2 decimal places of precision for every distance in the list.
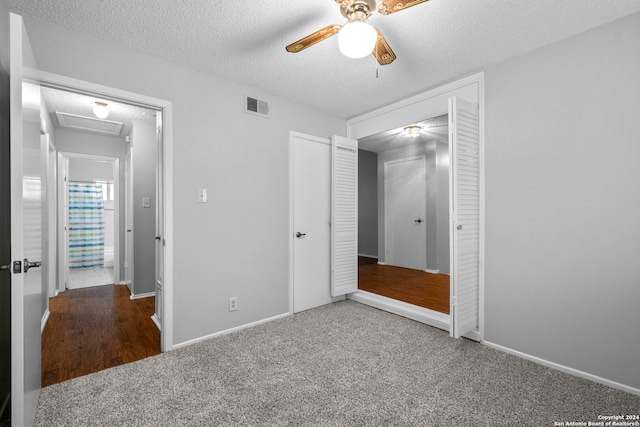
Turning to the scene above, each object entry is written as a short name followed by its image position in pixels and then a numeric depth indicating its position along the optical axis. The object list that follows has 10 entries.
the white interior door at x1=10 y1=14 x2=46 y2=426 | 1.21
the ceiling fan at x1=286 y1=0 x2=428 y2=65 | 1.38
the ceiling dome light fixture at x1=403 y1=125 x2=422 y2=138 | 4.51
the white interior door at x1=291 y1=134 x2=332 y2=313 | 3.22
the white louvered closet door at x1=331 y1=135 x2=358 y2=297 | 3.46
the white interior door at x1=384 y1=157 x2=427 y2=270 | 5.46
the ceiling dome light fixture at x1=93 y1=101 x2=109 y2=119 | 3.12
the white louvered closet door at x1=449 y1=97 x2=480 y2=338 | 2.30
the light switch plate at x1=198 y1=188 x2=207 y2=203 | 2.52
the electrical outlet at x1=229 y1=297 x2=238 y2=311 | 2.71
